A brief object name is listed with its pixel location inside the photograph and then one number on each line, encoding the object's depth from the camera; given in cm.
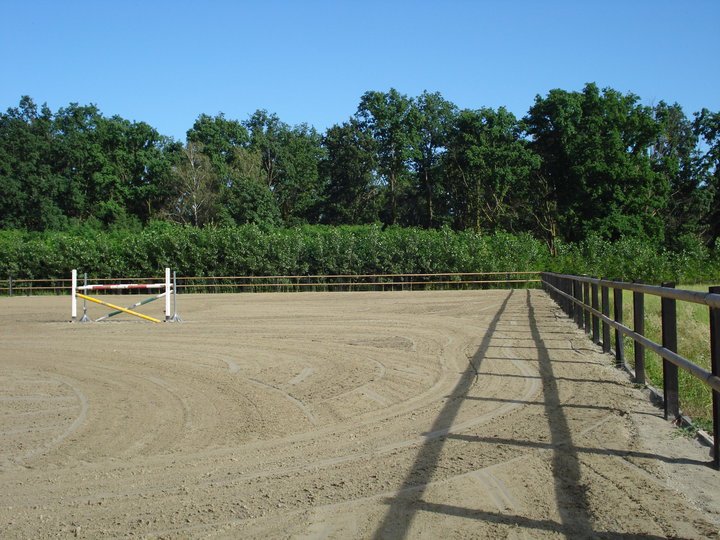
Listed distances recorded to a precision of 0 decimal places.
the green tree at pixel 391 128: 6988
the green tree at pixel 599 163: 5600
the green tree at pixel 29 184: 6600
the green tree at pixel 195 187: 6562
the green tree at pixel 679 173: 6153
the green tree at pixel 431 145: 7000
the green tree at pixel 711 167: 6297
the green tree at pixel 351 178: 6906
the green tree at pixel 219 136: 7539
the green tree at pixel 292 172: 7369
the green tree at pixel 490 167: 6022
